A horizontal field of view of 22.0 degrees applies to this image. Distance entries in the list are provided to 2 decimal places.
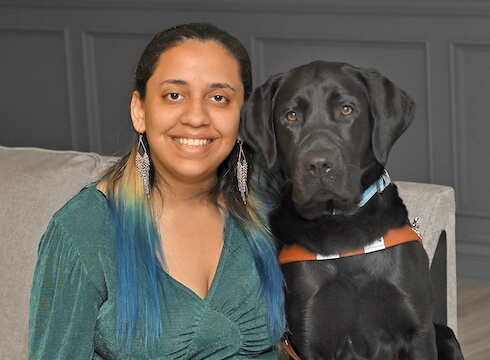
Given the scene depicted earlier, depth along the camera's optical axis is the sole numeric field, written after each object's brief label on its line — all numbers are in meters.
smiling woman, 1.55
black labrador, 1.57
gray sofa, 1.75
